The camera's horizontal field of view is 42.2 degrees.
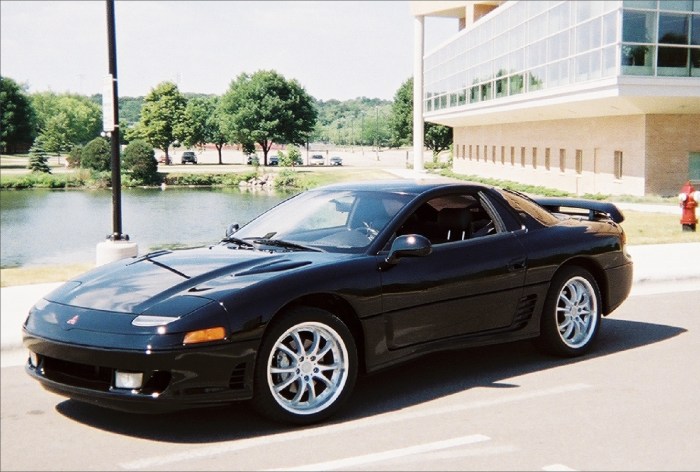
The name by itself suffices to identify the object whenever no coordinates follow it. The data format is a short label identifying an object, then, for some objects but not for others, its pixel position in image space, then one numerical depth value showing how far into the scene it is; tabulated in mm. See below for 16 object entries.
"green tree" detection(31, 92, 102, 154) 59097
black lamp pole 12461
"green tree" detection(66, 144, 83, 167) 48900
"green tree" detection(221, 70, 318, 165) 105938
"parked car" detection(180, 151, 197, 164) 106938
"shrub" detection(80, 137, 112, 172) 45156
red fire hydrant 19750
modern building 31719
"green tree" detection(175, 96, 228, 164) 111731
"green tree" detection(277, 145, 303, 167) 91000
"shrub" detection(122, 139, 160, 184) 61969
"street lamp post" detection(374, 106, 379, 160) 175625
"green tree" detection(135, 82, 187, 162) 110062
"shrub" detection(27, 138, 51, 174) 47156
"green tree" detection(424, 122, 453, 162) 97812
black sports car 4965
